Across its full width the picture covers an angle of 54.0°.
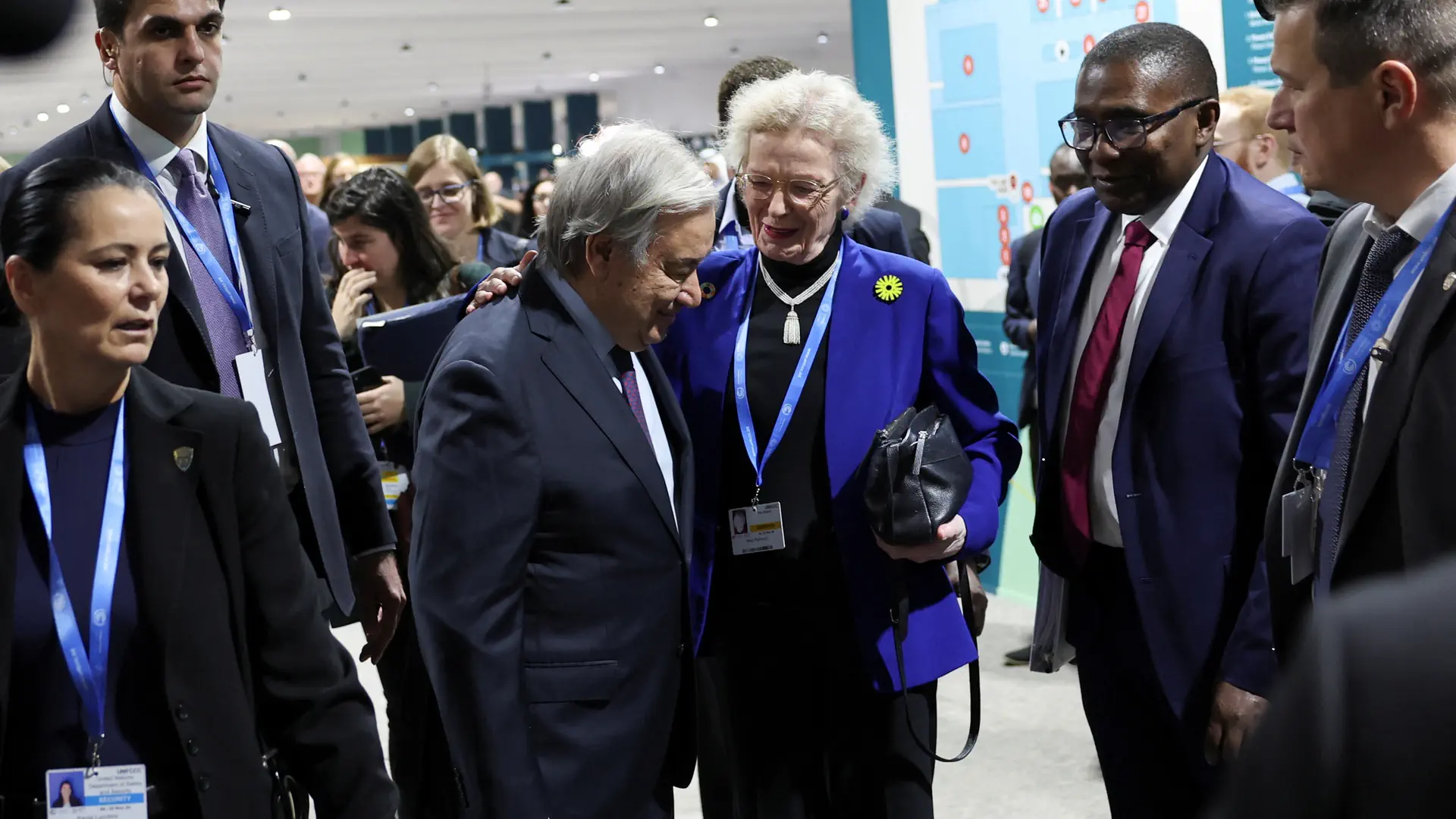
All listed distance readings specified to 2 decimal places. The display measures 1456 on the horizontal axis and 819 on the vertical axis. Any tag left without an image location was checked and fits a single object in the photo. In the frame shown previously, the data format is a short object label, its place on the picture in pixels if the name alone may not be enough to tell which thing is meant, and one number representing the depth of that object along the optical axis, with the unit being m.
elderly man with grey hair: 1.96
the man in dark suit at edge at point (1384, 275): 1.66
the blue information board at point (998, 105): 5.68
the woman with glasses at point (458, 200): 4.73
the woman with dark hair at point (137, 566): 1.69
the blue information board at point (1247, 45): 4.98
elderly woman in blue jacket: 2.51
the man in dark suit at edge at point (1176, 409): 2.31
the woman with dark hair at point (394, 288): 3.51
